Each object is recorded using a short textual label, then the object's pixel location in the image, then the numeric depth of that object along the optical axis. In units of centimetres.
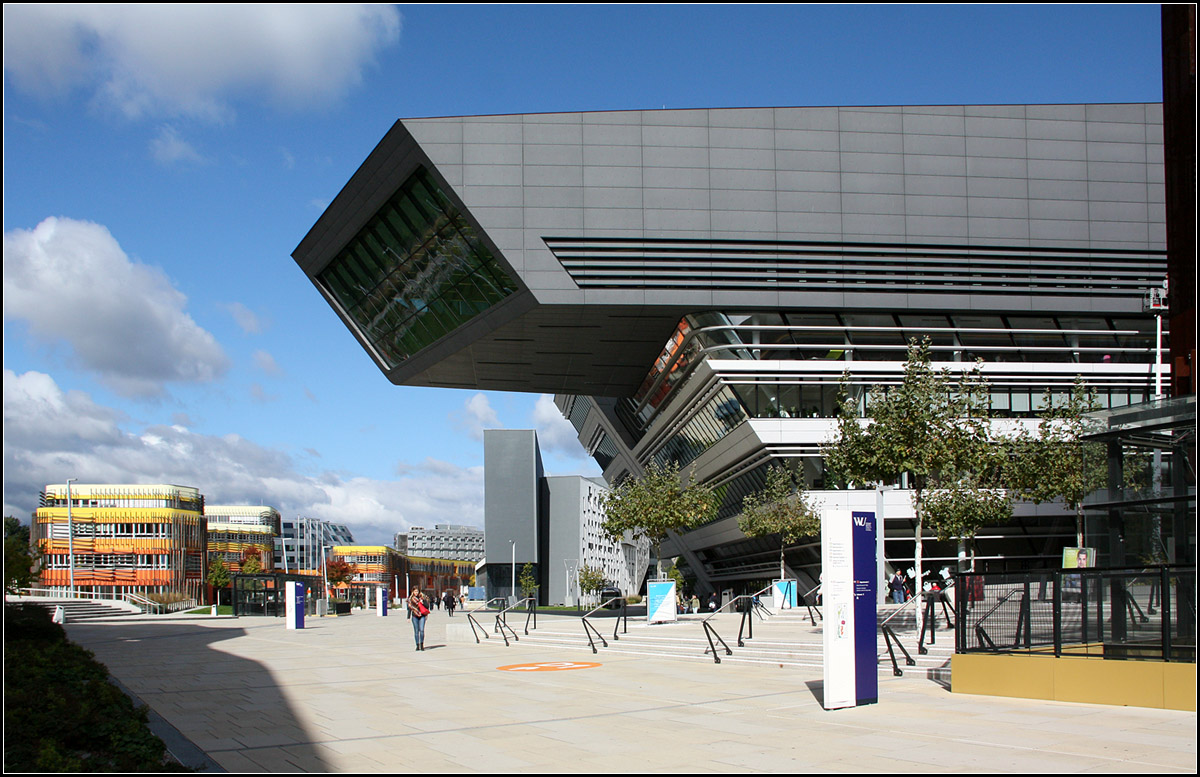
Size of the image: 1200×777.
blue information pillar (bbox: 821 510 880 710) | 1277
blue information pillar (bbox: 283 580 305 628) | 4109
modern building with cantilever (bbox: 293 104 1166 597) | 3838
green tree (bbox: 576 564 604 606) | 11006
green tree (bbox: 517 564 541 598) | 11579
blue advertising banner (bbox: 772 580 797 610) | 3994
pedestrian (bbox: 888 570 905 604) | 3797
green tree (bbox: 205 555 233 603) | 10633
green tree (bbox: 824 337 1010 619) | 2417
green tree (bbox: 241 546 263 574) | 11976
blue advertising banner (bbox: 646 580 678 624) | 3061
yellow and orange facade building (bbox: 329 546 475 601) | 16662
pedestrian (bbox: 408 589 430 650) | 2686
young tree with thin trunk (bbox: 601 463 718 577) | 3834
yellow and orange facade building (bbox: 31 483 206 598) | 10769
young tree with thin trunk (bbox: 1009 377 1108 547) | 2907
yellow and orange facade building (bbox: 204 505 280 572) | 14140
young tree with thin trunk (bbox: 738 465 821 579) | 3934
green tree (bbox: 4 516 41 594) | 3325
